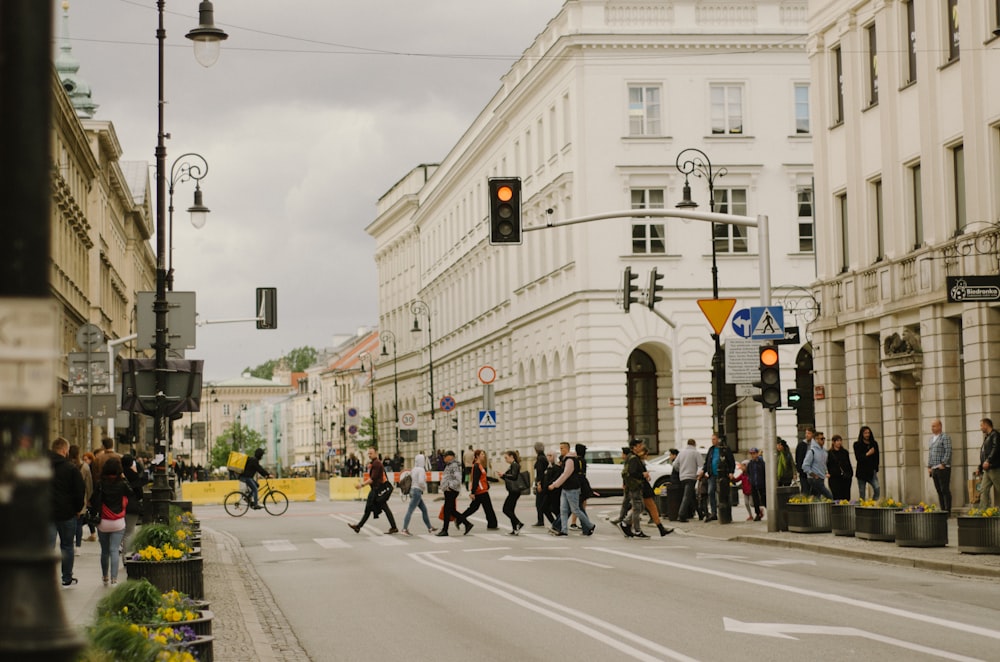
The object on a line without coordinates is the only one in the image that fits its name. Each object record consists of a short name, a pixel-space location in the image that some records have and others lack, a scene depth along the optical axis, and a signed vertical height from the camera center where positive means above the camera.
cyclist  44.47 -0.40
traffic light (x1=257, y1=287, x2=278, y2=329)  41.09 +3.85
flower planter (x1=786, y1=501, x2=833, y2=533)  28.03 -1.16
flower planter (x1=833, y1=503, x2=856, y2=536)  26.73 -1.15
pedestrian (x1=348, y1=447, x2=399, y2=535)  34.38 -0.77
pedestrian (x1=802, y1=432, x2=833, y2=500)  32.48 -0.33
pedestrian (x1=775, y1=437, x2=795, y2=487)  33.12 -0.31
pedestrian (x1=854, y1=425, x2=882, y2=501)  32.91 -0.21
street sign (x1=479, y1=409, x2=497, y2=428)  55.84 +1.26
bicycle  46.19 -1.22
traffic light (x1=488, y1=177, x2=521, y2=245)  23.23 +3.49
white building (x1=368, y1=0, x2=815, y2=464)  61.75 +10.46
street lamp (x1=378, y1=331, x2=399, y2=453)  108.56 +8.65
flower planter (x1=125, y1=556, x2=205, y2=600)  15.70 -1.09
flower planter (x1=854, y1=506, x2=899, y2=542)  24.95 -1.15
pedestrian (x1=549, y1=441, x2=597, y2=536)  31.03 -0.72
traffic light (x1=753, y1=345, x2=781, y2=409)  28.09 +1.21
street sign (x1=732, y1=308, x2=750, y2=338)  28.95 +2.27
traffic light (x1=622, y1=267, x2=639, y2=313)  40.28 +4.01
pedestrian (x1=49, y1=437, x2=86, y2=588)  18.75 -0.33
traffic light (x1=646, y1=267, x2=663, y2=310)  42.78 +4.28
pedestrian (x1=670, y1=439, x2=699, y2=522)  34.78 -0.45
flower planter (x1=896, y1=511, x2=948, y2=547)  23.28 -1.17
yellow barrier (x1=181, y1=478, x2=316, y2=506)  60.39 -1.15
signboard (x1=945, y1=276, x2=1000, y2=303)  24.88 +2.42
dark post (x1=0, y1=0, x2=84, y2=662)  3.78 +0.40
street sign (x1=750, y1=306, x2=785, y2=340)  28.42 +2.22
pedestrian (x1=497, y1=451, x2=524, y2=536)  32.88 -0.72
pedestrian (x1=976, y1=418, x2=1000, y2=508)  26.06 -0.22
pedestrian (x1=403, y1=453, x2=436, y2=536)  33.84 -0.79
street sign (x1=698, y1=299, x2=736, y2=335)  30.03 +2.62
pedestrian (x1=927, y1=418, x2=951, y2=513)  29.45 -0.27
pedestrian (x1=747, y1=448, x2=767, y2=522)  33.94 -0.63
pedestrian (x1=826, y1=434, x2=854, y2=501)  33.03 -0.30
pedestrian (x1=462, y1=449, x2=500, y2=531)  34.09 -0.68
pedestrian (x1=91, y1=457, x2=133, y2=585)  20.09 -0.53
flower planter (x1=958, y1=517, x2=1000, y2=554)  21.25 -1.16
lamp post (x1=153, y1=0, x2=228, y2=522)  23.00 +3.21
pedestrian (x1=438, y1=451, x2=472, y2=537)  32.88 -0.67
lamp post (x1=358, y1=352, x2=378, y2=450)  109.69 +2.74
